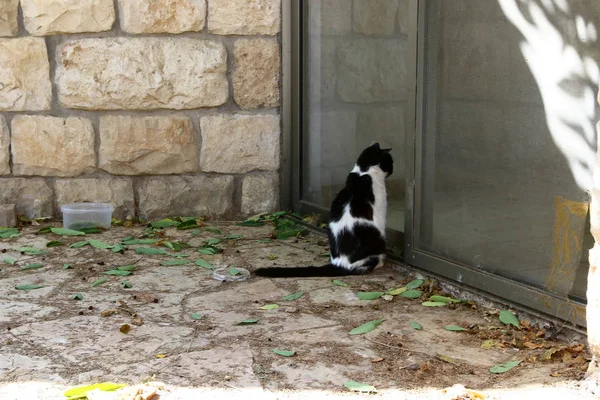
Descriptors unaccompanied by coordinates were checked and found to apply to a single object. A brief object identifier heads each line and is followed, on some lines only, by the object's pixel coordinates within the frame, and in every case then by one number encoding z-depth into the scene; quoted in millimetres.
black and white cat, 3975
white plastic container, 4922
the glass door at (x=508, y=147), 3006
